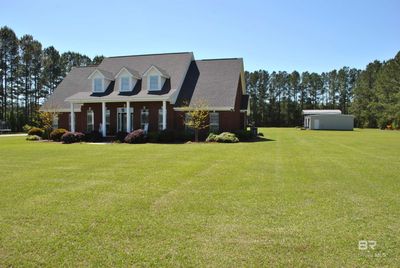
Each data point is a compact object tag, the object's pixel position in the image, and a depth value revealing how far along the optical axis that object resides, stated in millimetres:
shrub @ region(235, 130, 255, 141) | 24781
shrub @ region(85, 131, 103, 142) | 25625
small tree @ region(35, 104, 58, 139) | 28031
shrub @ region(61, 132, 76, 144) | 24500
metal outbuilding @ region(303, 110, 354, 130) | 52438
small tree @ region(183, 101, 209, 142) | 24020
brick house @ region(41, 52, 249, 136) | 26250
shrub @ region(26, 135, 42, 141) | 27444
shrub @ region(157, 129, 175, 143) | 23906
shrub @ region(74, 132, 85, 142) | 25000
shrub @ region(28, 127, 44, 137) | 29238
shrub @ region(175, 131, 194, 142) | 24406
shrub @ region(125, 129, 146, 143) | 23469
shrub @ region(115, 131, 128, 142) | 24730
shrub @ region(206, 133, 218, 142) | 23688
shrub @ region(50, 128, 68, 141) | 25953
